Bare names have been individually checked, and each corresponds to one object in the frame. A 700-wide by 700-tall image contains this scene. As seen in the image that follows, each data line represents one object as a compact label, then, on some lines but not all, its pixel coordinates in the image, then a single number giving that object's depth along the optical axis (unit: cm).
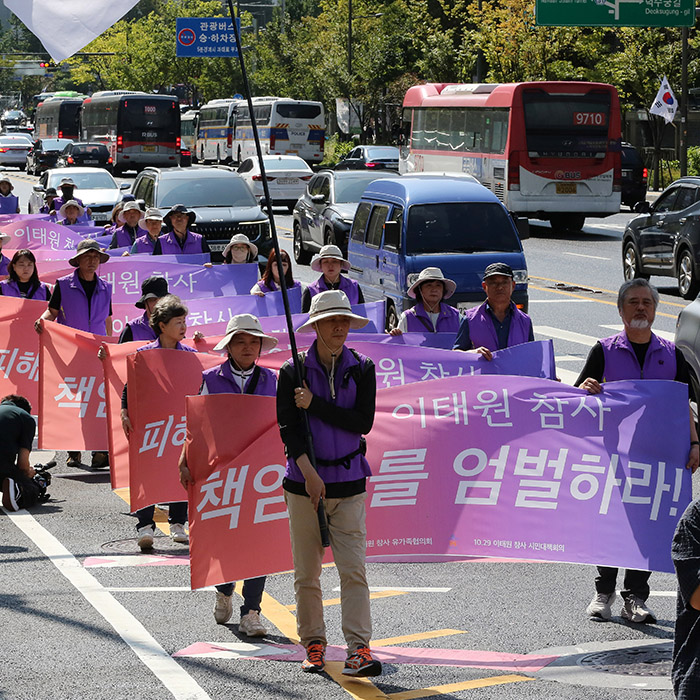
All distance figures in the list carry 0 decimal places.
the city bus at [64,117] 7562
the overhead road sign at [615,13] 3616
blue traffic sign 6575
